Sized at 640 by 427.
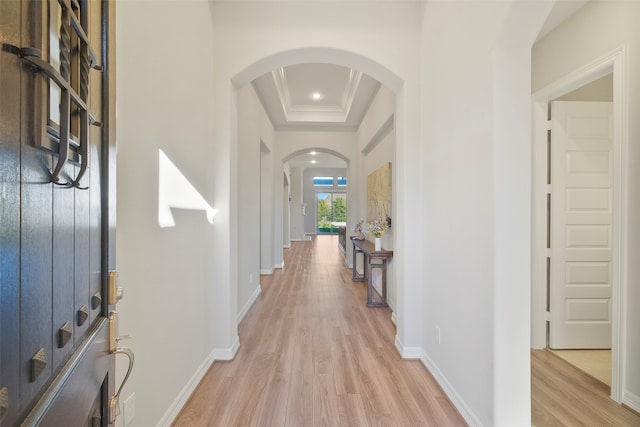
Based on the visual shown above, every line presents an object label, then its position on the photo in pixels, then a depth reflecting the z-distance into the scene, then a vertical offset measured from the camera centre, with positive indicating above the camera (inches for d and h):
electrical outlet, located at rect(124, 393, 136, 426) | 54.1 -37.3
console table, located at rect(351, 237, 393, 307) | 160.2 -30.5
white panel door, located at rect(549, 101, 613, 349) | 109.4 -3.9
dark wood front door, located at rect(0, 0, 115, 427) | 16.8 -0.1
